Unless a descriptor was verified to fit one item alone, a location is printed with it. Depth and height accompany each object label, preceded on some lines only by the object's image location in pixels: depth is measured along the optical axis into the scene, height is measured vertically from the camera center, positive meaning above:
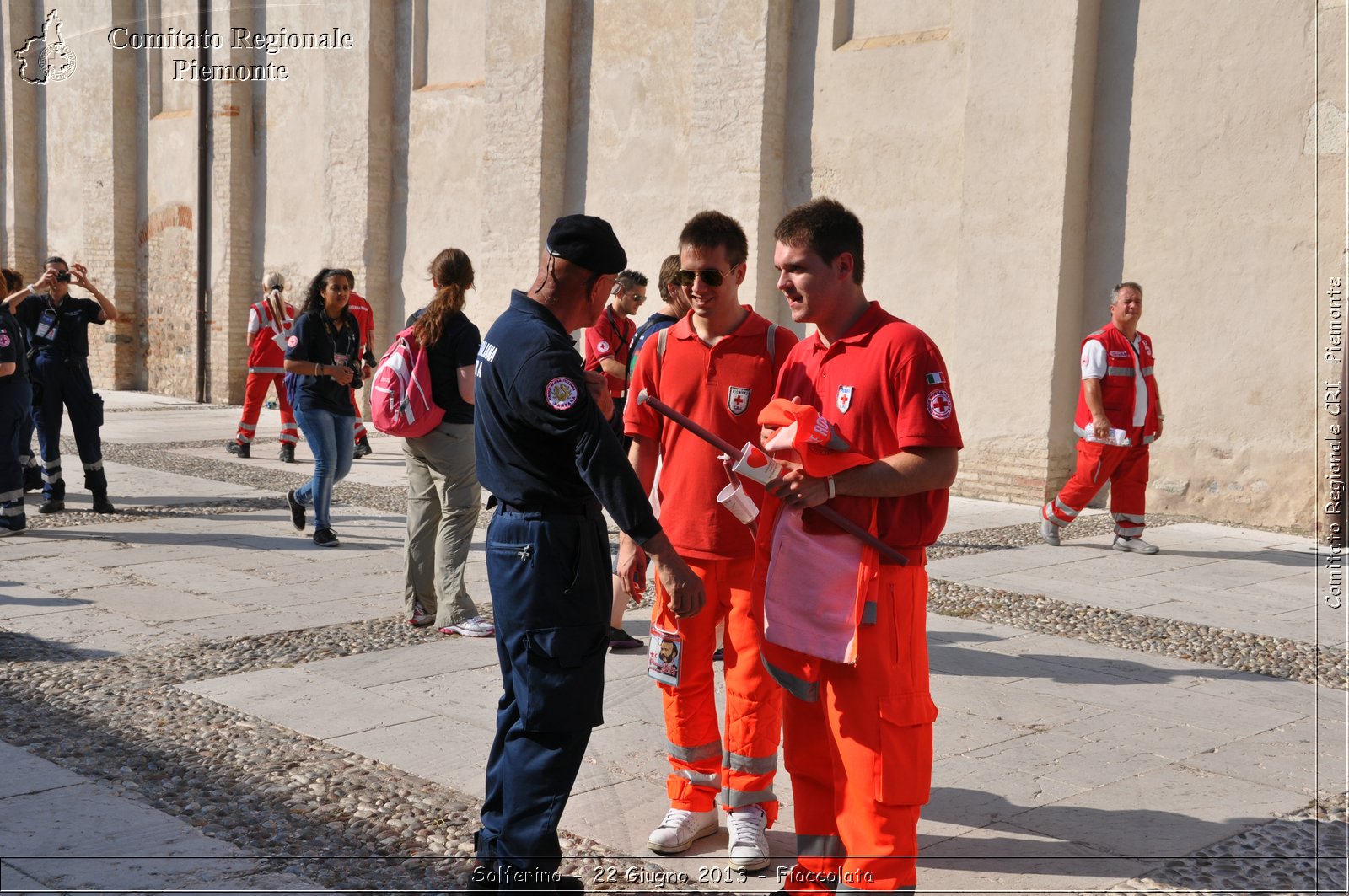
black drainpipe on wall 19.95 +1.43
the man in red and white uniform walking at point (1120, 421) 9.12 -0.74
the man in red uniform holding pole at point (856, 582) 3.01 -0.66
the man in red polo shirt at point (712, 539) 3.80 -0.73
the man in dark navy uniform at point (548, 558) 3.22 -0.66
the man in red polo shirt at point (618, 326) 7.21 -0.14
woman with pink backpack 6.32 -0.89
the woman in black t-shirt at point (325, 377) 8.34 -0.54
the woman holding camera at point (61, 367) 9.59 -0.60
